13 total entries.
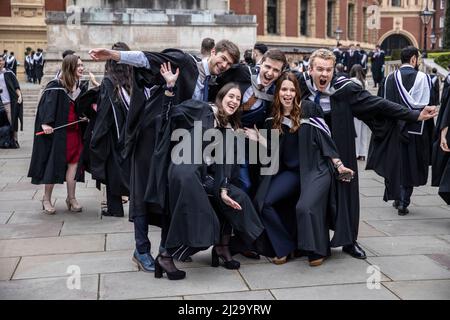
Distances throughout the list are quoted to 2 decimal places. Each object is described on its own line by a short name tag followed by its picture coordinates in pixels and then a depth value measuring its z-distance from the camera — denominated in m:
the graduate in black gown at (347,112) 5.73
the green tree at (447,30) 33.19
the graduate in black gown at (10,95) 13.34
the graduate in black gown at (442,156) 7.12
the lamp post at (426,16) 29.95
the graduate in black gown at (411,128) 7.88
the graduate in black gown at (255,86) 5.46
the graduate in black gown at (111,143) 6.80
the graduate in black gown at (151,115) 5.09
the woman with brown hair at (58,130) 7.54
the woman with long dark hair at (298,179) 5.49
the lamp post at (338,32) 45.26
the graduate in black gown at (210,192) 4.98
